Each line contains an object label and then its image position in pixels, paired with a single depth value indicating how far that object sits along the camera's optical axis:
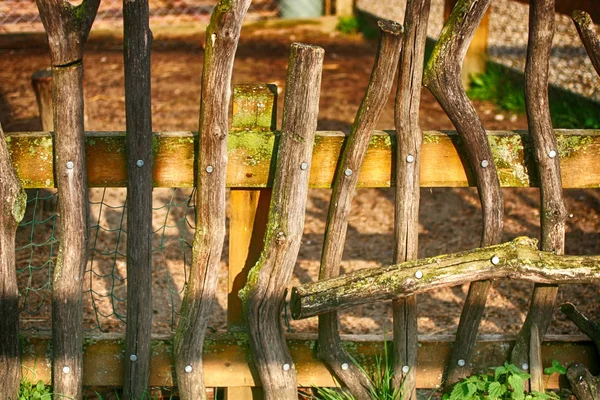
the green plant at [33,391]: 3.00
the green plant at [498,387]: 3.02
